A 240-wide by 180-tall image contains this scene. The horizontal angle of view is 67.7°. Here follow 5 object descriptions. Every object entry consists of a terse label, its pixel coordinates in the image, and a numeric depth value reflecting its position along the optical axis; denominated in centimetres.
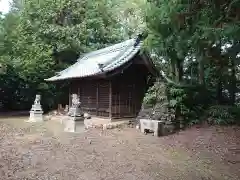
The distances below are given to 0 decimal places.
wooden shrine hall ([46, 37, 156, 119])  942
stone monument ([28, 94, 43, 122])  1040
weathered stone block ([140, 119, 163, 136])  690
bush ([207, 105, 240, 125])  753
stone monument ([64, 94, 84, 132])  763
